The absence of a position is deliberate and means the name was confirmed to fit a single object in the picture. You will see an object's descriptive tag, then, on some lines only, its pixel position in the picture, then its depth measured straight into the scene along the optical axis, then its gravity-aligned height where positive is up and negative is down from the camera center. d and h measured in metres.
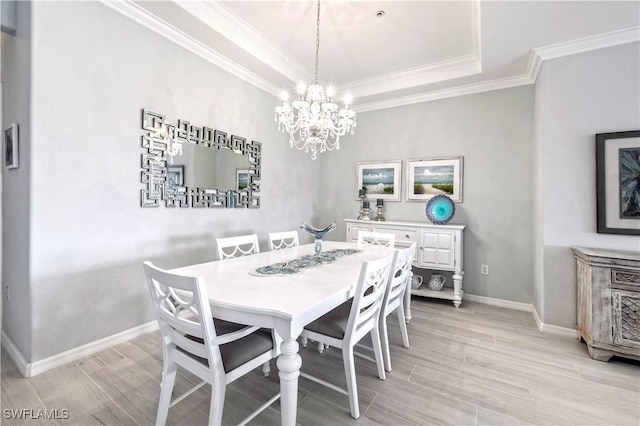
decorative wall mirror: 2.56 +0.49
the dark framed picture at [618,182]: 2.44 +0.27
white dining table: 1.26 -0.40
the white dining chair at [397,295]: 2.05 -0.59
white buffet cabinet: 3.41 -0.39
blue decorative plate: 3.62 +0.06
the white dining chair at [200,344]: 1.23 -0.63
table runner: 1.88 -0.36
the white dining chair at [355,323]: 1.60 -0.66
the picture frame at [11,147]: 2.08 +0.49
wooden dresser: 2.15 -0.68
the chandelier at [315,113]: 2.52 +0.90
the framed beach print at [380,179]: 4.17 +0.51
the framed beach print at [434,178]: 3.78 +0.48
